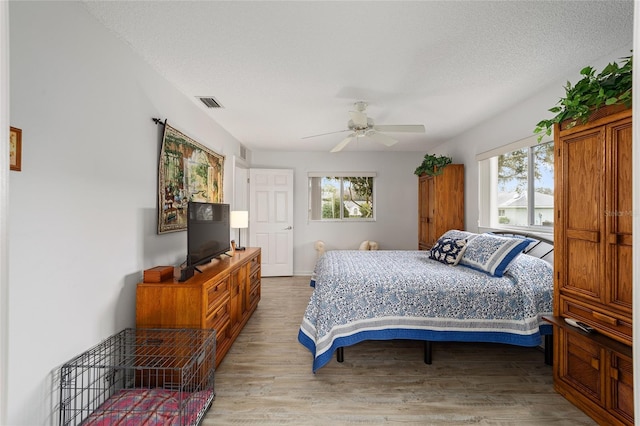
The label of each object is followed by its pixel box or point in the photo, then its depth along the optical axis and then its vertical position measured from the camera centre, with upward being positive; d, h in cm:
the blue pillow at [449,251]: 298 -38
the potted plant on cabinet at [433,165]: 424 +74
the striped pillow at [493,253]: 254 -34
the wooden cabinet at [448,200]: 425 +21
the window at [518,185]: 298 +34
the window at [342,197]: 586 +33
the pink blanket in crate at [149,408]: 164 -115
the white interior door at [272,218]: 552 -8
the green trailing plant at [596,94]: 154 +68
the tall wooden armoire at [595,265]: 160 -30
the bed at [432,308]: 233 -75
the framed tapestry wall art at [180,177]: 252 +36
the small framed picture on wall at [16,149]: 127 +27
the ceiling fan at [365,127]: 306 +93
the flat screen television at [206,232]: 237 -17
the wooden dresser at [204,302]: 208 -67
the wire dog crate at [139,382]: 162 -107
